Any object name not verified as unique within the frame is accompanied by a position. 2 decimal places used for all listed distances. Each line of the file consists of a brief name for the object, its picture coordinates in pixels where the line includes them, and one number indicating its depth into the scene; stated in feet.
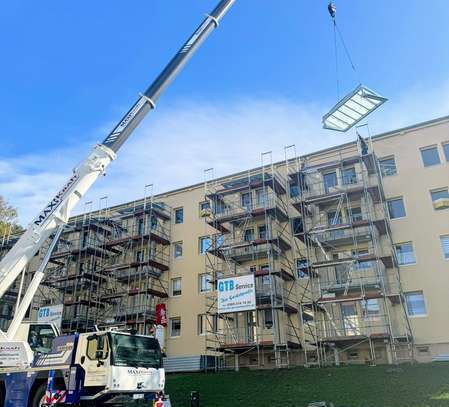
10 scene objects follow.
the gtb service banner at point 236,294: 77.15
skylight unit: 59.57
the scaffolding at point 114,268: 95.66
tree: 134.21
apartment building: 72.90
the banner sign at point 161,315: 88.98
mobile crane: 38.65
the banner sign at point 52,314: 99.04
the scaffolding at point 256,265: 78.43
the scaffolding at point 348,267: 71.15
